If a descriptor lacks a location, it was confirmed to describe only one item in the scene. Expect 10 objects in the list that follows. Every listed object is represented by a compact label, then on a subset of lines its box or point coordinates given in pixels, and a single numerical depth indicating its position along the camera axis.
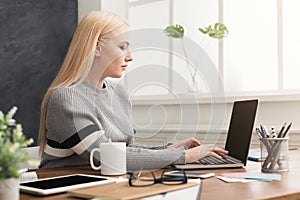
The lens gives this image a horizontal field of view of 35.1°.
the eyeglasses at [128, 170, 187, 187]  0.98
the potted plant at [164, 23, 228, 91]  3.00
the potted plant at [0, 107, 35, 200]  0.65
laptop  1.51
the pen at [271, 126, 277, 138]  1.52
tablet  1.04
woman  1.51
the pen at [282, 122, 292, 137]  1.47
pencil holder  1.44
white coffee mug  1.32
